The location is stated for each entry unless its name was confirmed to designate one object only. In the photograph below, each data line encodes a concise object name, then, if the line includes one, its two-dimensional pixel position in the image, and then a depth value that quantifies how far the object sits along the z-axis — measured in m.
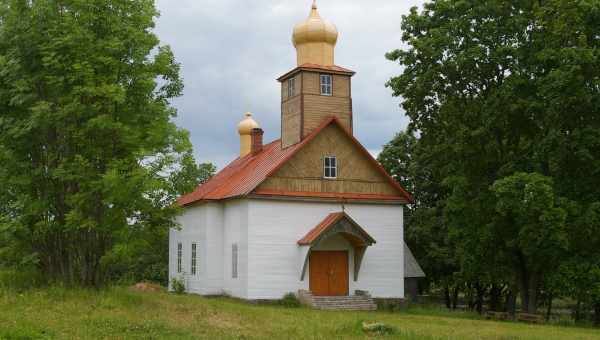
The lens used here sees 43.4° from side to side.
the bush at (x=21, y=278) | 22.11
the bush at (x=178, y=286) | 34.47
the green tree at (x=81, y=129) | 20.95
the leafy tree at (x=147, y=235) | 20.64
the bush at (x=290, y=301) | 27.75
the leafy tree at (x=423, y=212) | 39.34
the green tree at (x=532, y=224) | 24.39
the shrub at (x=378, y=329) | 17.75
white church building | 28.50
